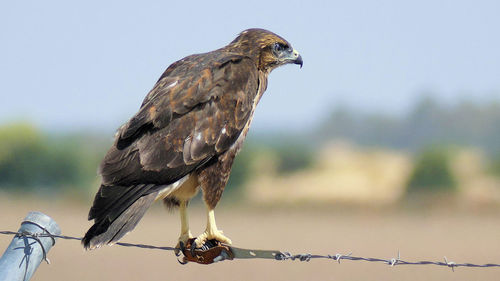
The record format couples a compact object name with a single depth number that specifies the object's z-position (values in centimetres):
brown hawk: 1126
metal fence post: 966
